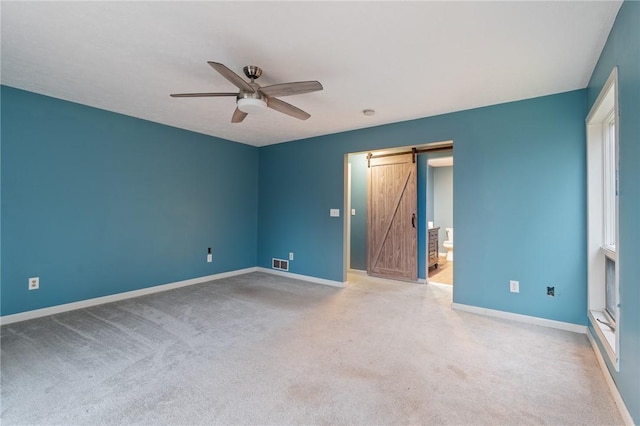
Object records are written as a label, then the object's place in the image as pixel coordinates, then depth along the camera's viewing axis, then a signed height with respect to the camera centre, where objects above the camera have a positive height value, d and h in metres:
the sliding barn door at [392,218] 4.86 -0.04
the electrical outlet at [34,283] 3.09 -0.73
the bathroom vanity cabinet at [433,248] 5.56 -0.62
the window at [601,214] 2.52 +0.02
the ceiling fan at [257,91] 2.15 +0.98
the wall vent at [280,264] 5.18 -0.89
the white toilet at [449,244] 6.34 -0.61
